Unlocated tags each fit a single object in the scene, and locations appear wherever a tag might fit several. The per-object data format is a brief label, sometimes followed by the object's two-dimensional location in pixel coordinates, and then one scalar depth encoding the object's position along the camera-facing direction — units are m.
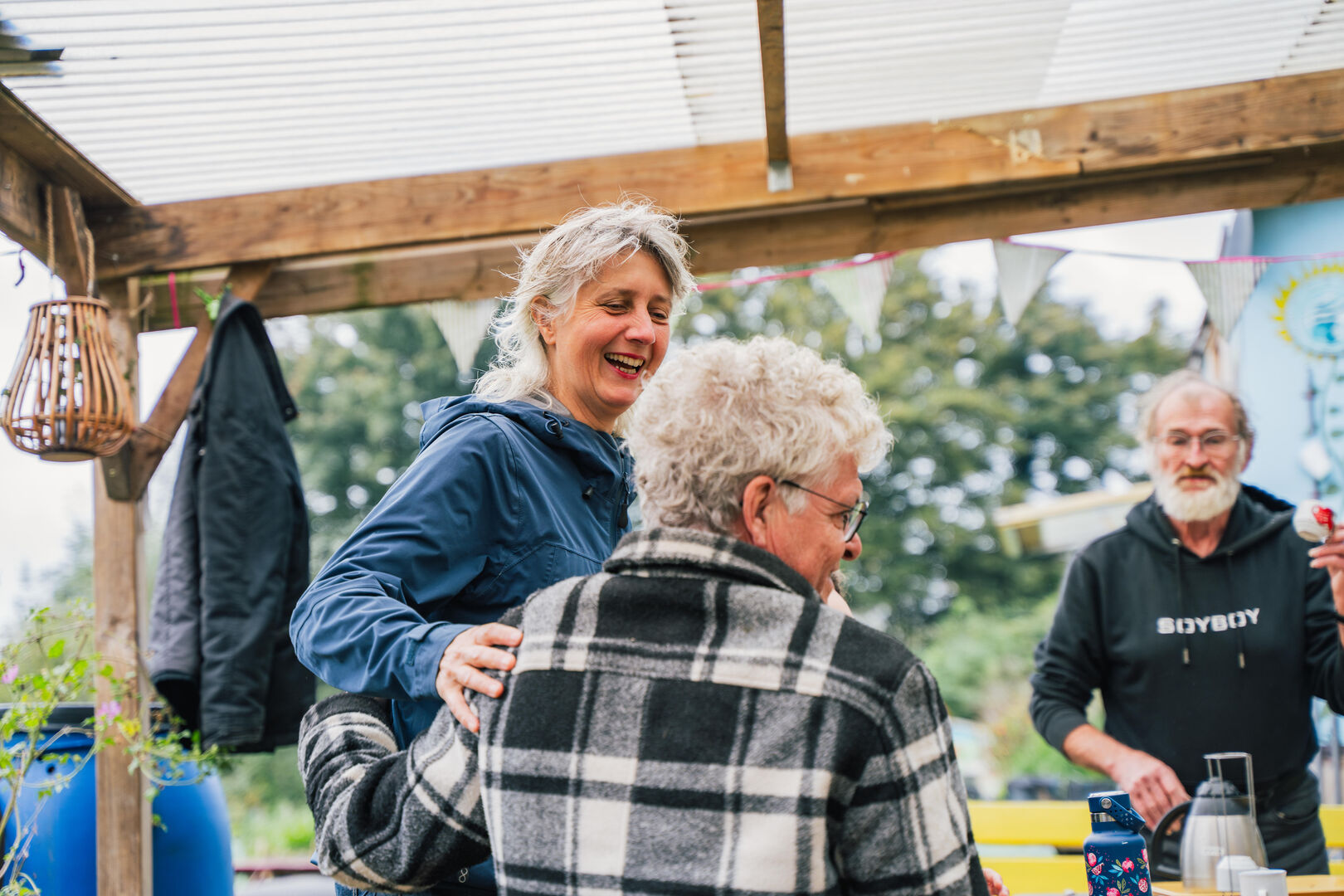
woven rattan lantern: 2.88
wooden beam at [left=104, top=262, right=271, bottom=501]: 3.26
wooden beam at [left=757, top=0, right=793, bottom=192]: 2.50
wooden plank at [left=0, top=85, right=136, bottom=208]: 2.80
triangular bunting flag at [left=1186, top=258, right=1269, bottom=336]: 3.61
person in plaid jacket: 0.97
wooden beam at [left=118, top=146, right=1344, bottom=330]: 3.21
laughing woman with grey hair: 1.31
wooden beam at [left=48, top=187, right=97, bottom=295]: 3.15
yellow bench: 3.33
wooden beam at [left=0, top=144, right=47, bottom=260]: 2.91
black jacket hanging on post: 3.02
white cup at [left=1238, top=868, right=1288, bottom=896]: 1.65
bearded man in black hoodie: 2.73
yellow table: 1.86
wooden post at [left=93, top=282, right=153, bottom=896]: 3.05
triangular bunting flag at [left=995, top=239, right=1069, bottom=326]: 3.51
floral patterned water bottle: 1.52
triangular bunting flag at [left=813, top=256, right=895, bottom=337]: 3.78
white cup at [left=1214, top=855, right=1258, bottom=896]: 1.82
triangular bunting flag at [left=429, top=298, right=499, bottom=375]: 3.57
